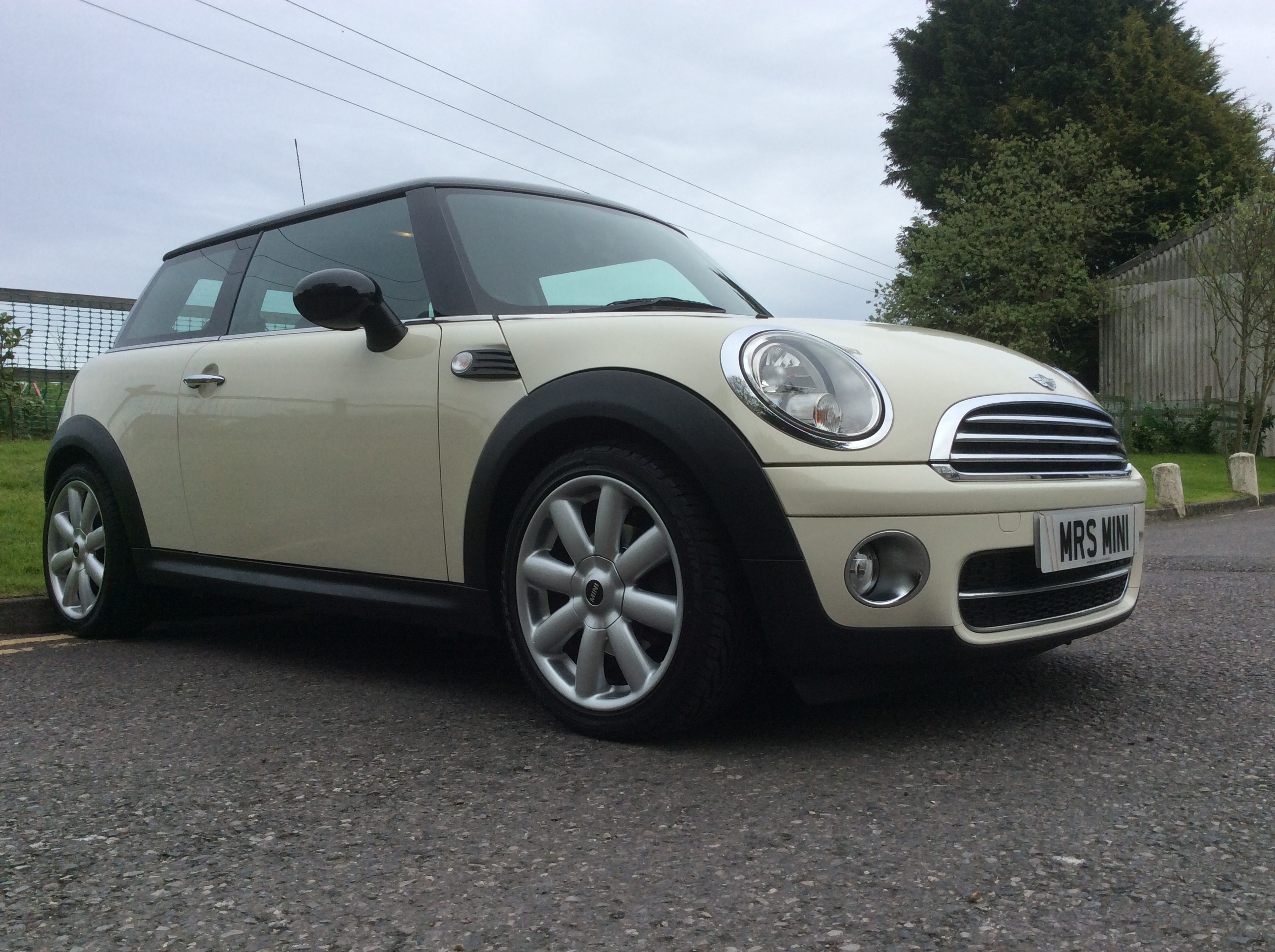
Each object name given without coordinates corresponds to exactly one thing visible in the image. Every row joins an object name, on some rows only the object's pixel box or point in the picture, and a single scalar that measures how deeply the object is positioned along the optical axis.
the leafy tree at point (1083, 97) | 33.66
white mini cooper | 2.61
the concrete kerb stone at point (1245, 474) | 14.52
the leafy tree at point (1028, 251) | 31.50
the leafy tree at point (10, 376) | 11.20
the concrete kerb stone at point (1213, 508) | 11.93
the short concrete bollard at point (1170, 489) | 12.07
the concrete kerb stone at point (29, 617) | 4.87
